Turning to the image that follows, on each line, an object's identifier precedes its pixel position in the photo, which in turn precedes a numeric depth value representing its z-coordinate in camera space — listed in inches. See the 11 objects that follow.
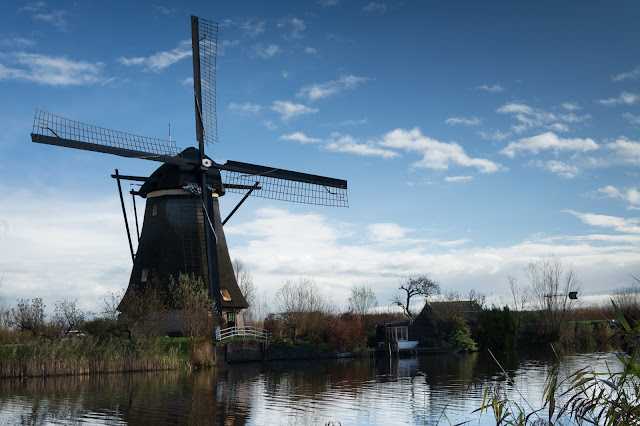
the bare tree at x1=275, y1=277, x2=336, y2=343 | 1583.4
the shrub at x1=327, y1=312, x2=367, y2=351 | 1582.2
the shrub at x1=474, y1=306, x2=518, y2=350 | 1744.6
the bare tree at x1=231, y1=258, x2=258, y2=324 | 2084.2
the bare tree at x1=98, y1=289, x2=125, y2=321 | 1116.6
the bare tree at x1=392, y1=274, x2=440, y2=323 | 2559.1
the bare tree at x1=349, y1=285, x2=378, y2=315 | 2308.9
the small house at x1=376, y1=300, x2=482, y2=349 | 1795.0
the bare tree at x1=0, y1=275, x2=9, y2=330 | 1510.6
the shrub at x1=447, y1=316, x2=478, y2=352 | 1724.9
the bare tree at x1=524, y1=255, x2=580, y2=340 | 1856.5
